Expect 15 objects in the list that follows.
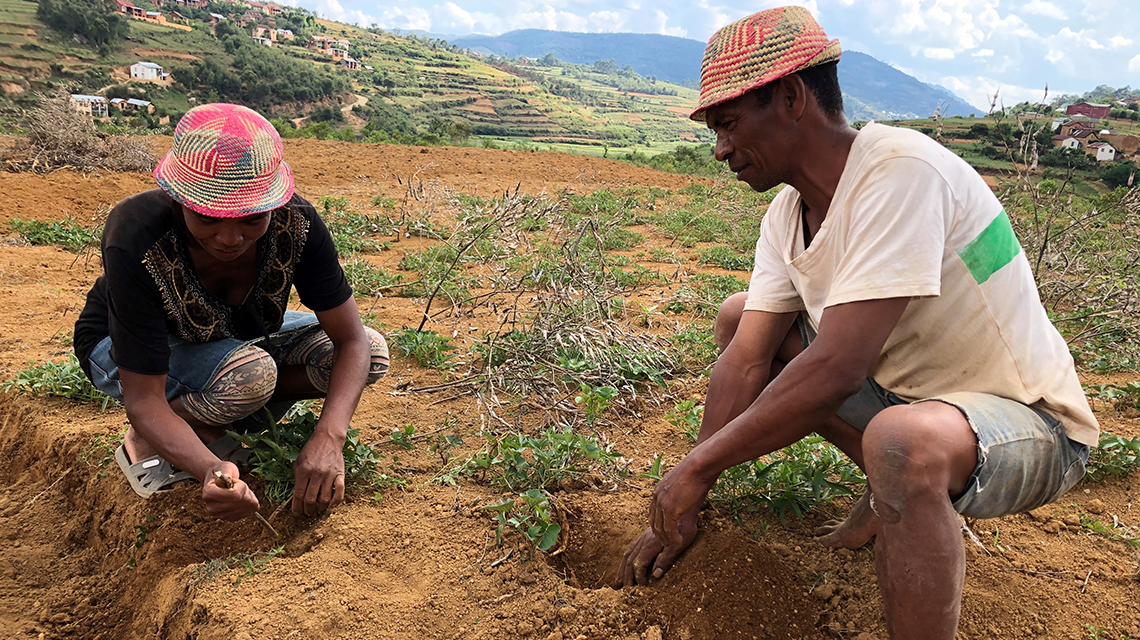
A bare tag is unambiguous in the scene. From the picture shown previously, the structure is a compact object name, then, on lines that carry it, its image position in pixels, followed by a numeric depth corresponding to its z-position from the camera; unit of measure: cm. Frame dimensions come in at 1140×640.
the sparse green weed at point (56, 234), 520
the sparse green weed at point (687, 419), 243
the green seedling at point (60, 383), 278
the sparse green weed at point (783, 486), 208
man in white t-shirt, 133
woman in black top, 170
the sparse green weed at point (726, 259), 592
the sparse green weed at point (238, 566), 185
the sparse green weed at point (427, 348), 317
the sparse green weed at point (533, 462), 222
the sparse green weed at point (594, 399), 243
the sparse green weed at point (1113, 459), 243
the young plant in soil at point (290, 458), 215
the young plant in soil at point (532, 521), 194
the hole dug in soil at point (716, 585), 176
